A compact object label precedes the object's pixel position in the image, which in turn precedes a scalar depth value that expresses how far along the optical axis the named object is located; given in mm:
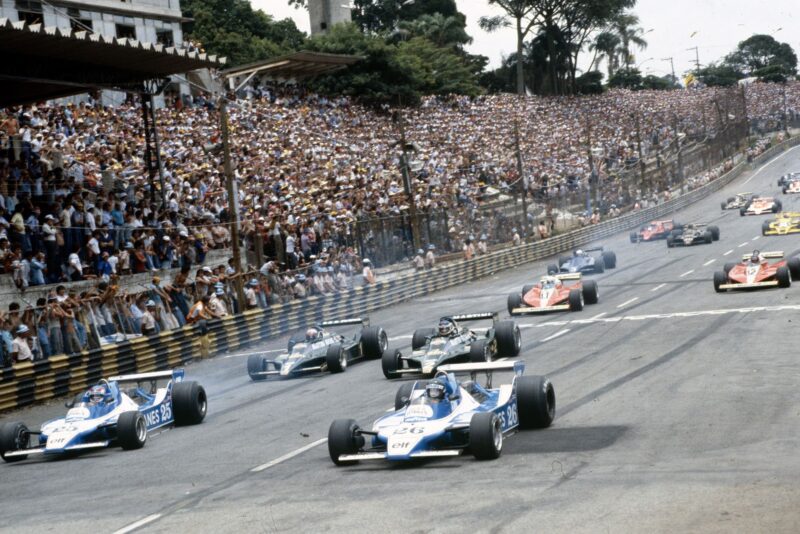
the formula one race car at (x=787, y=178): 77031
